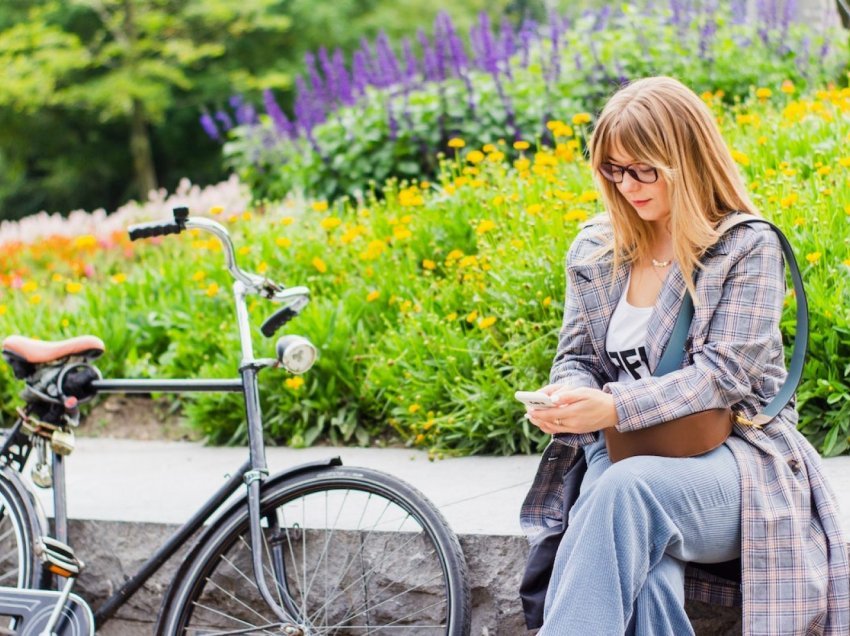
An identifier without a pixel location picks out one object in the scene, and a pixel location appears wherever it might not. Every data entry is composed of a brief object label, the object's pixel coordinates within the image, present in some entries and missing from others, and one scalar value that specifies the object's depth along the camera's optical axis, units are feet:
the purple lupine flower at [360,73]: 23.18
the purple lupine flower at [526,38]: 22.93
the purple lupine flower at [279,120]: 24.26
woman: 7.27
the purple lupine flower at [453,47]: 22.34
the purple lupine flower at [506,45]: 23.66
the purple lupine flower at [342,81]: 23.86
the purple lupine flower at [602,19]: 24.12
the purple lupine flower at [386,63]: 22.85
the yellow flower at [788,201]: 12.14
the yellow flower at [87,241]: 19.07
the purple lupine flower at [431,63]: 22.35
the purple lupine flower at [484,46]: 22.22
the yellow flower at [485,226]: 13.92
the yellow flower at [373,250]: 15.43
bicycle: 9.25
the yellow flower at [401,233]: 15.43
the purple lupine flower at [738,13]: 23.80
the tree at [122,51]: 52.65
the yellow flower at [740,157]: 14.05
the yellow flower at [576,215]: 12.91
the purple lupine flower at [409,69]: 22.97
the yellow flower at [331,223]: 16.69
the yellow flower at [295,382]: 13.94
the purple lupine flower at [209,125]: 27.07
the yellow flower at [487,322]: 12.59
